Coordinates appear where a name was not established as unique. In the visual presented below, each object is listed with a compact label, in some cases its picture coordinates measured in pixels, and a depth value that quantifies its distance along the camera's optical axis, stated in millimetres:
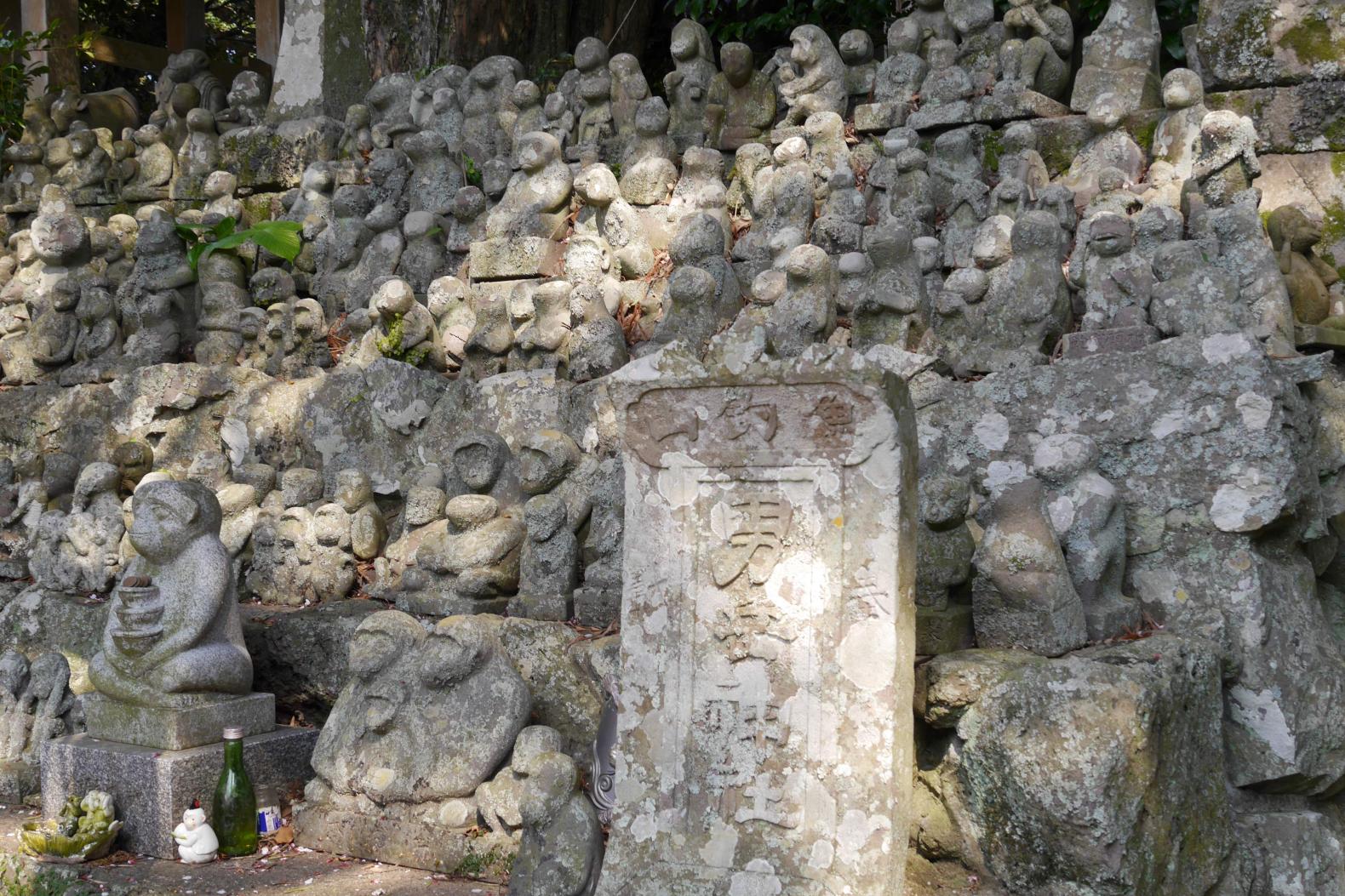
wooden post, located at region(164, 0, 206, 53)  14133
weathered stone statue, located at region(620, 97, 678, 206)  8133
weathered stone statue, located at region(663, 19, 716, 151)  8695
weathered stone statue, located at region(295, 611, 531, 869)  4973
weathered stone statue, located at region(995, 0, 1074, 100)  7672
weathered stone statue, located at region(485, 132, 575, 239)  8125
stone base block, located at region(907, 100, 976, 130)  7629
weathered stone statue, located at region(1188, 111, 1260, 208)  6234
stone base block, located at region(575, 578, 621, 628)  5422
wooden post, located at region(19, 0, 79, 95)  12156
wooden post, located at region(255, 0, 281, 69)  12414
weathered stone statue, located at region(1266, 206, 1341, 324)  6098
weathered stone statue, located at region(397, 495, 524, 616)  5852
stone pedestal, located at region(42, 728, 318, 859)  5152
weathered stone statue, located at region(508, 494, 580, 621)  5660
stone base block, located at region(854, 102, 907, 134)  7891
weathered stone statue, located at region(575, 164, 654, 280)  7691
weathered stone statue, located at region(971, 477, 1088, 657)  4523
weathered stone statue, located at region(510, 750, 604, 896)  4344
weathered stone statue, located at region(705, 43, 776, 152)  8484
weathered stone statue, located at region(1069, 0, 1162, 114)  7316
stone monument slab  4082
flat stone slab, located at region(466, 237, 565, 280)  7930
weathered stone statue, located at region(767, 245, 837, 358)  6277
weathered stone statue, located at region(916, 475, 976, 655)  4684
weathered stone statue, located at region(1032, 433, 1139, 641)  4820
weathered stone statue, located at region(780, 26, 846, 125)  8180
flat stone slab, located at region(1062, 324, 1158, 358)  5496
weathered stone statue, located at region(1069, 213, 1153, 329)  5812
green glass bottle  5098
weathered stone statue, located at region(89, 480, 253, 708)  5348
